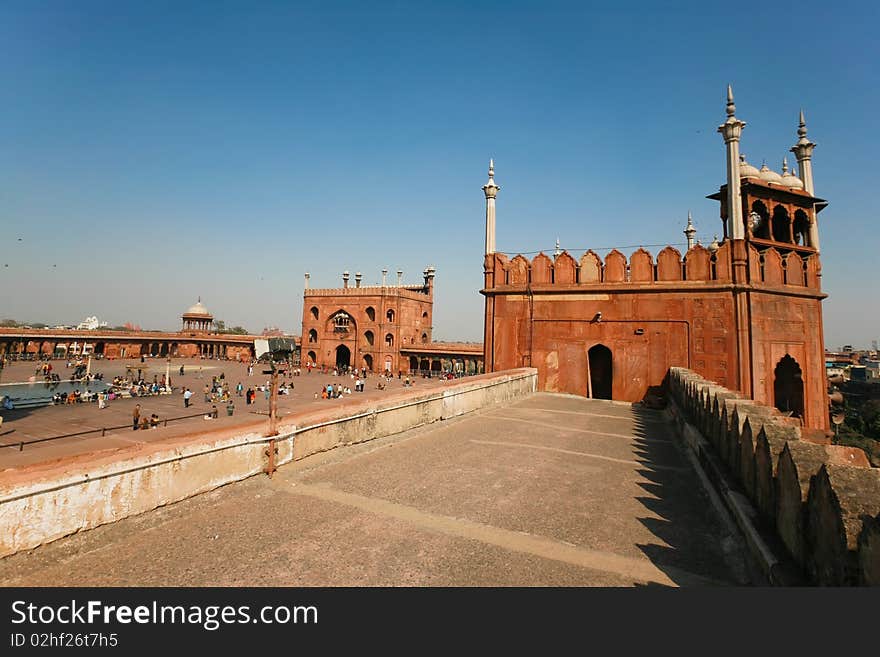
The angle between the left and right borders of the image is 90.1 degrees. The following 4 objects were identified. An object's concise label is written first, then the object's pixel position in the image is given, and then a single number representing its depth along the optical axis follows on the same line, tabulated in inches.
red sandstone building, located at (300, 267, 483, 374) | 2098.9
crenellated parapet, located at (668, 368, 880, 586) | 83.4
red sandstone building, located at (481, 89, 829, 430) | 541.6
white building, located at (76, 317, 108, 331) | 5013.0
